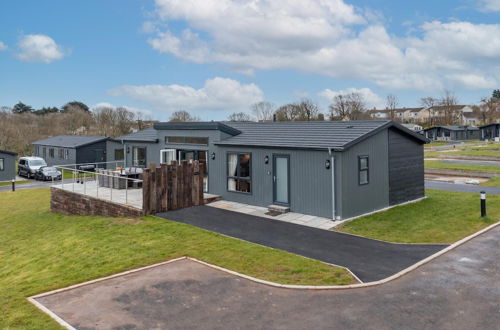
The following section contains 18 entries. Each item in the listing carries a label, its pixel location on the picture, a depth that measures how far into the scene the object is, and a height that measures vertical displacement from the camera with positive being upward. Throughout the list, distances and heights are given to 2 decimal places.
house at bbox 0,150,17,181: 34.84 -0.36
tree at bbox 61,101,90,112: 88.19 +12.75
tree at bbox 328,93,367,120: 75.56 +9.47
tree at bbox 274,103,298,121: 69.14 +7.94
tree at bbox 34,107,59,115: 88.75 +11.52
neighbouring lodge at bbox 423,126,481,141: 75.05 +4.05
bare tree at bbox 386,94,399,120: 101.78 +13.73
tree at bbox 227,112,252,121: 75.38 +7.90
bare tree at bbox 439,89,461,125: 98.12 +11.49
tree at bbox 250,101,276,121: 82.44 +9.94
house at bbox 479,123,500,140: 76.68 +4.26
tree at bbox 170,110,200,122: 70.81 +7.67
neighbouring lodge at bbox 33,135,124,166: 38.84 +1.01
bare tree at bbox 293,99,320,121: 70.50 +8.28
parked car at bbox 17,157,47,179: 36.03 -0.42
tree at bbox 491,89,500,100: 128.11 +19.64
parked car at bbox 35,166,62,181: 34.16 -1.13
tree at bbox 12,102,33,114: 90.44 +12.43
